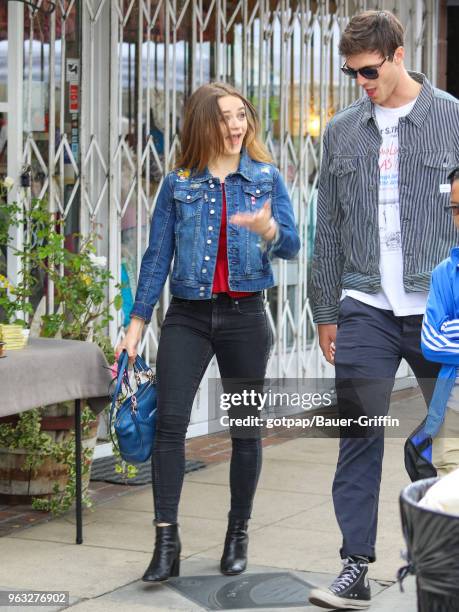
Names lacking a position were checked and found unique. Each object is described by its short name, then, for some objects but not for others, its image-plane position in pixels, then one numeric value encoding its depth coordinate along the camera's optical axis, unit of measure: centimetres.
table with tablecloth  508
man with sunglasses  459
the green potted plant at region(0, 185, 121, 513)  599
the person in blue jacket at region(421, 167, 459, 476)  401
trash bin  293
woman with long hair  487
